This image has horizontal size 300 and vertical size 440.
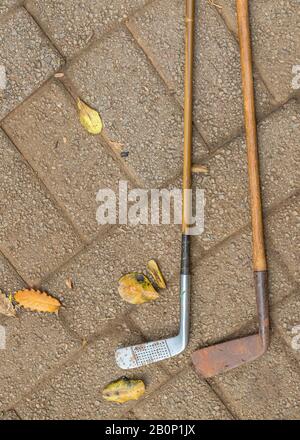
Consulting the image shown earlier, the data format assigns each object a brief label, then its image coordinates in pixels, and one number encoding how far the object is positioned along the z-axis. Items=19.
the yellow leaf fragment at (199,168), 2.43
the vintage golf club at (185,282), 2.34
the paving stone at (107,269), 2.48
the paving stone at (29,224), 2.53
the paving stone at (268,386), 2.43
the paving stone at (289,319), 2.43
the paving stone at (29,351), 2.54
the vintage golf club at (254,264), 2.31
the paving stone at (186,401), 2.49
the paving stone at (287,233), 2.42
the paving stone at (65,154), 2.50
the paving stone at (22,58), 2.50
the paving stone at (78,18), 2.48
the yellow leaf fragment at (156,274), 2.46
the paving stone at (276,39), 2.40
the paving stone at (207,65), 2.43
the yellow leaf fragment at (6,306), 2.55
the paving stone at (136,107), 2.46
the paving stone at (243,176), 2.41
